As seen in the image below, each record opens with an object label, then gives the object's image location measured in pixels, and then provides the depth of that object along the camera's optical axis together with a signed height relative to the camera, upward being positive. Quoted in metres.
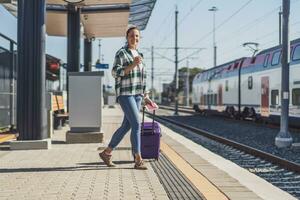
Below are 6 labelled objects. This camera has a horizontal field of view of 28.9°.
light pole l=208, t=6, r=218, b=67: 70.12 +5.59
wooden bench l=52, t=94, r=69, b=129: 16.96 -0.50
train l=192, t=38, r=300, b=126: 21.91 +0.53
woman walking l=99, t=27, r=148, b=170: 8.07 +0.18
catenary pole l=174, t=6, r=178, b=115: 46.05 +3.46
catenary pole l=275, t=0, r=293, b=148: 15.06 +0.37
